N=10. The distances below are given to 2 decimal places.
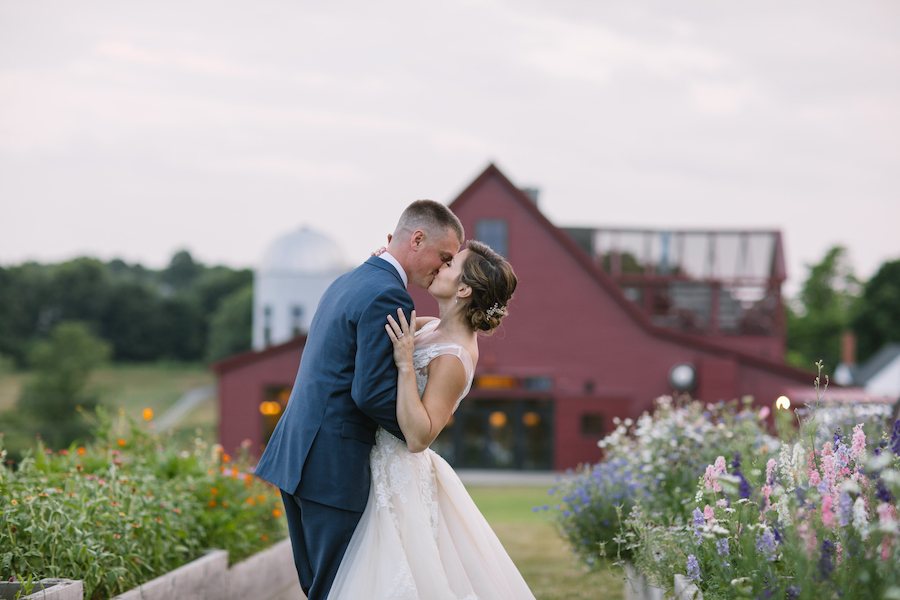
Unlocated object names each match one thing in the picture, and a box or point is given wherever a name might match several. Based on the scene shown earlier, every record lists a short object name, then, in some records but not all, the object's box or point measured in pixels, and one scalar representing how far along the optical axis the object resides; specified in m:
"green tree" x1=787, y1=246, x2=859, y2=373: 77.44
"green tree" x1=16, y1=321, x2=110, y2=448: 57.97
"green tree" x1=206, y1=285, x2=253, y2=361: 86.50
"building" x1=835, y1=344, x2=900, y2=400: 66.56
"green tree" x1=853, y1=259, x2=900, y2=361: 74.69
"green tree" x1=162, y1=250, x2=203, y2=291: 106.31
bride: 4.95
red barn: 32.09
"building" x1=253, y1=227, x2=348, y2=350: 42.12
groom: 4.90
